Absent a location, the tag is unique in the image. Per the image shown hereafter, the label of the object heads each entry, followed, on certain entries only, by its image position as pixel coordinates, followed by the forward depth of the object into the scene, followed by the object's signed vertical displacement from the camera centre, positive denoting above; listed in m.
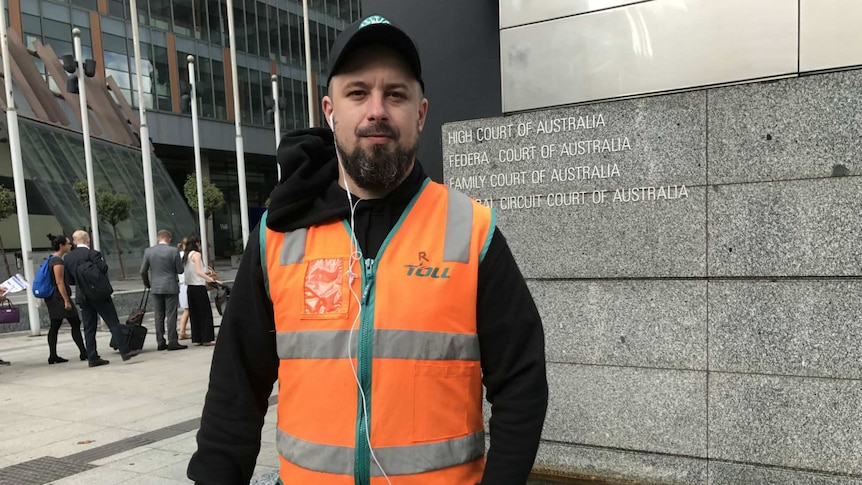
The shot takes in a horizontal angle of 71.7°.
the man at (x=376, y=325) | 1.57 -0.32
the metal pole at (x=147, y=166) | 17.16 +1.50
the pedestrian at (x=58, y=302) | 9.27 -1.24
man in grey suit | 10.30 -1.04
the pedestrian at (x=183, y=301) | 11.21 -1.59
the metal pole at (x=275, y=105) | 22.05 +4.06
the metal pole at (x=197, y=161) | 19.94 +1.94
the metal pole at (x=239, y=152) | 19.42 +2.14
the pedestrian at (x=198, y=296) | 10.66 -1.43
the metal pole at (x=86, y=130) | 16.54 +2.75
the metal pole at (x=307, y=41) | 19.00 +5.54
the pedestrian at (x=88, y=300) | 9.09 -1.22
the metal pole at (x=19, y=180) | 13.06 +0.96
